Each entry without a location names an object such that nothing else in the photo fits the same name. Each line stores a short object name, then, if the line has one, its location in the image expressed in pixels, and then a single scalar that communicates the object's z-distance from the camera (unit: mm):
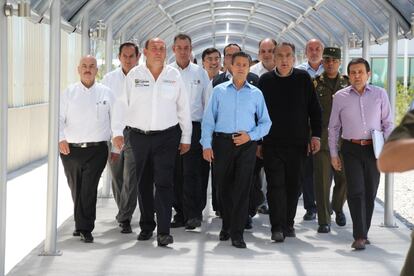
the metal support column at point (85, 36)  10703
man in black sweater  8312
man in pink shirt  7938
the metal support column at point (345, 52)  13750
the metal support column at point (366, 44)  12102
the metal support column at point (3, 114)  6105
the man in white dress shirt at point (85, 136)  8055
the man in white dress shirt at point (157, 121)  8008
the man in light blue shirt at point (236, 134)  8070
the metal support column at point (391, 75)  9445
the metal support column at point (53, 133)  7329
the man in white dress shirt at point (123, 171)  8772
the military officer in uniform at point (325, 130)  9070
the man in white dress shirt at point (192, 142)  9227
